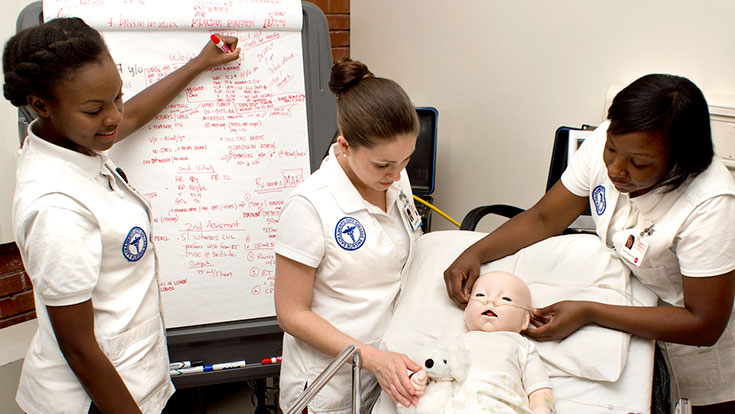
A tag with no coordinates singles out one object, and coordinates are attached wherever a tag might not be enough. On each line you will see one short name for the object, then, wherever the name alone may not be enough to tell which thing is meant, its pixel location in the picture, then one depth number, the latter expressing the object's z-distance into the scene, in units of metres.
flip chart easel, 1.63
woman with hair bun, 1.15
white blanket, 1.17
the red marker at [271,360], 1.68
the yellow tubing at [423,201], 2.41
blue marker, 1.60
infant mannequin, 1.10
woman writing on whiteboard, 1.03
